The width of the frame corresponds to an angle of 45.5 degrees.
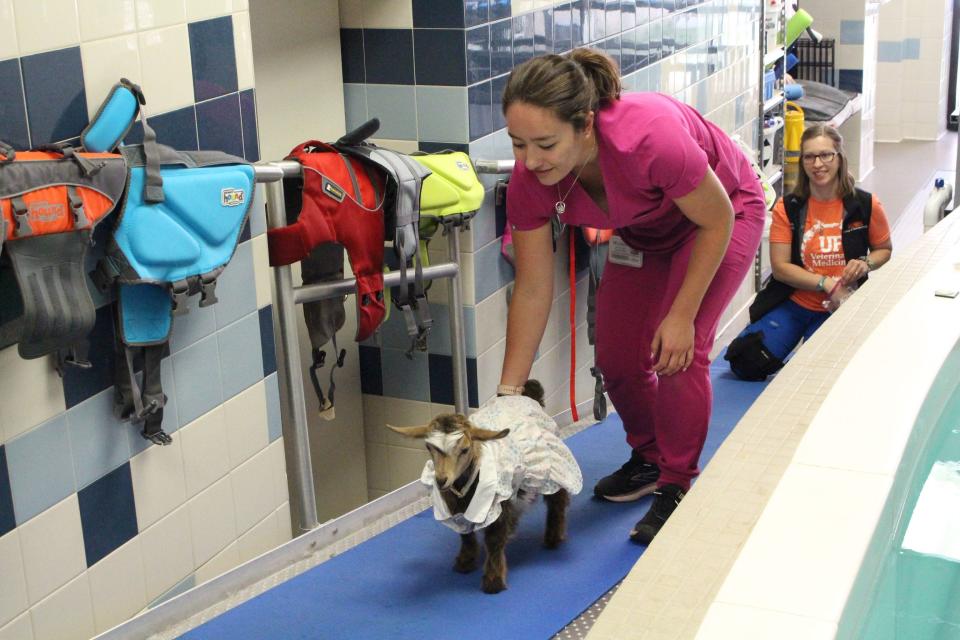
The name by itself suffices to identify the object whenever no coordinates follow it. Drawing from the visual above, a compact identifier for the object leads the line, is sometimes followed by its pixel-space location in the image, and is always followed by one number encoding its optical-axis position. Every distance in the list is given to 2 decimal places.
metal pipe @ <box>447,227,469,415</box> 3.54
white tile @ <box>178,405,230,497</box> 2.64
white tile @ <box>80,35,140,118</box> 2.25
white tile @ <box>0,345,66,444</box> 2.11
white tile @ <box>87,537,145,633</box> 2.42
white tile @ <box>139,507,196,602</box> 2.57
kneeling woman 4.36
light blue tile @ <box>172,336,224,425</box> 2.59
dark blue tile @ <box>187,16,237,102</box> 2.55
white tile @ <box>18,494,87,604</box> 2.21
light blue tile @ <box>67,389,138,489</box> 2.31
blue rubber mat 2.54
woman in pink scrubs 2.53
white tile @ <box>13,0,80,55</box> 2.07
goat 2.46
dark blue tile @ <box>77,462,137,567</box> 2.36
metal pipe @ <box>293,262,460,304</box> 2.96
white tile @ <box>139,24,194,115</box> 2.41
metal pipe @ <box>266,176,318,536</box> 2.88
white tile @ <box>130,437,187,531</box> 2.50
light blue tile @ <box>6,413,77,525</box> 2.16
